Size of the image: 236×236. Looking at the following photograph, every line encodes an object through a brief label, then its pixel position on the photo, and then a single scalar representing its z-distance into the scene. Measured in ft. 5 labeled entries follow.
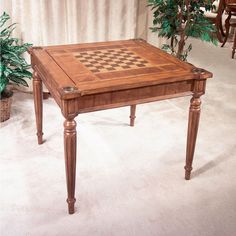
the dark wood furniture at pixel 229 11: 15.16
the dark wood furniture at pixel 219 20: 17.09
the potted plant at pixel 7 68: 7.85
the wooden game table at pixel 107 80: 4.66
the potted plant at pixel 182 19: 10.07
